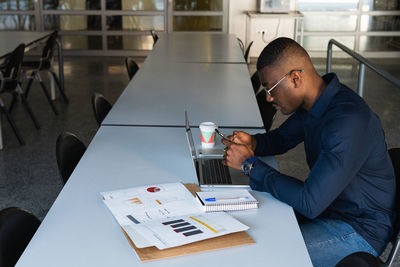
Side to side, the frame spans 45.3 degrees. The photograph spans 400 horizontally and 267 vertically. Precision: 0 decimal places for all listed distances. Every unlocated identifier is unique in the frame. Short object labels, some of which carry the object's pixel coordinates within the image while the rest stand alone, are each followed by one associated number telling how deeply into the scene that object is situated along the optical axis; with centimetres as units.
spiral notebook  151
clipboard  126
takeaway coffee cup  206
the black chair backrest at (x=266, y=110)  312
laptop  175
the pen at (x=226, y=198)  154
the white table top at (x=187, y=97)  259
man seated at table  157
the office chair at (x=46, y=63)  514
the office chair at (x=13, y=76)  427
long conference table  127
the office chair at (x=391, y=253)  124
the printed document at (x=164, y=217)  133
